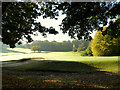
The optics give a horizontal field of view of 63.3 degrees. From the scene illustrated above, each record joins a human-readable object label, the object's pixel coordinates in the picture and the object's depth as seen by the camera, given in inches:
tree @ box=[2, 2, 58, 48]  375.9
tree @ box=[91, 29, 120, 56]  942.0
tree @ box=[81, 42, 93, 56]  1225.6
